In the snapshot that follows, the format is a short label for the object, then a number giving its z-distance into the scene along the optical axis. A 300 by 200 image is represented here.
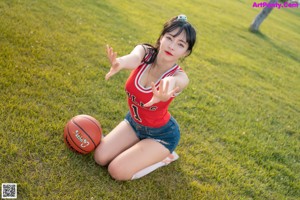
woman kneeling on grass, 3.63
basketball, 3.81
